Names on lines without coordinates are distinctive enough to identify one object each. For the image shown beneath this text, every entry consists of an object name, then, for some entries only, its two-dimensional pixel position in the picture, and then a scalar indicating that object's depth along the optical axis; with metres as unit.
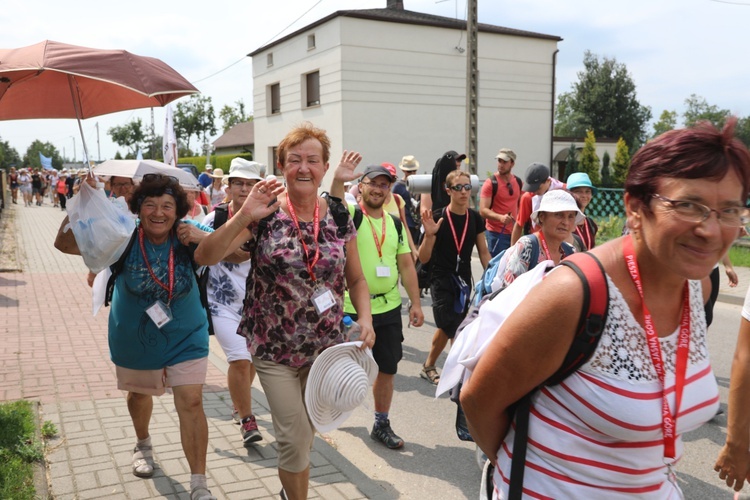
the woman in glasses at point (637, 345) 1.67
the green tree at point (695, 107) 92.21
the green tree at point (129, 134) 61.90
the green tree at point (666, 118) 82.79
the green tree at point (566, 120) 59.88
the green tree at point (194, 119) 58.12
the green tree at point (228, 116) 71.88
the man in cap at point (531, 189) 6.81
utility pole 17.11
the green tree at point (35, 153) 102.80
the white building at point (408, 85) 27.44
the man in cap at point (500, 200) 8.48
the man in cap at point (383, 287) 5.01
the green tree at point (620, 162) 31.80
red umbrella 3.64
